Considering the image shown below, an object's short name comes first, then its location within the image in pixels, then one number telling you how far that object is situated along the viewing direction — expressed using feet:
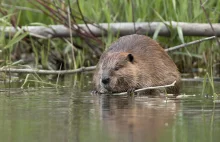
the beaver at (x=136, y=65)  41.63
